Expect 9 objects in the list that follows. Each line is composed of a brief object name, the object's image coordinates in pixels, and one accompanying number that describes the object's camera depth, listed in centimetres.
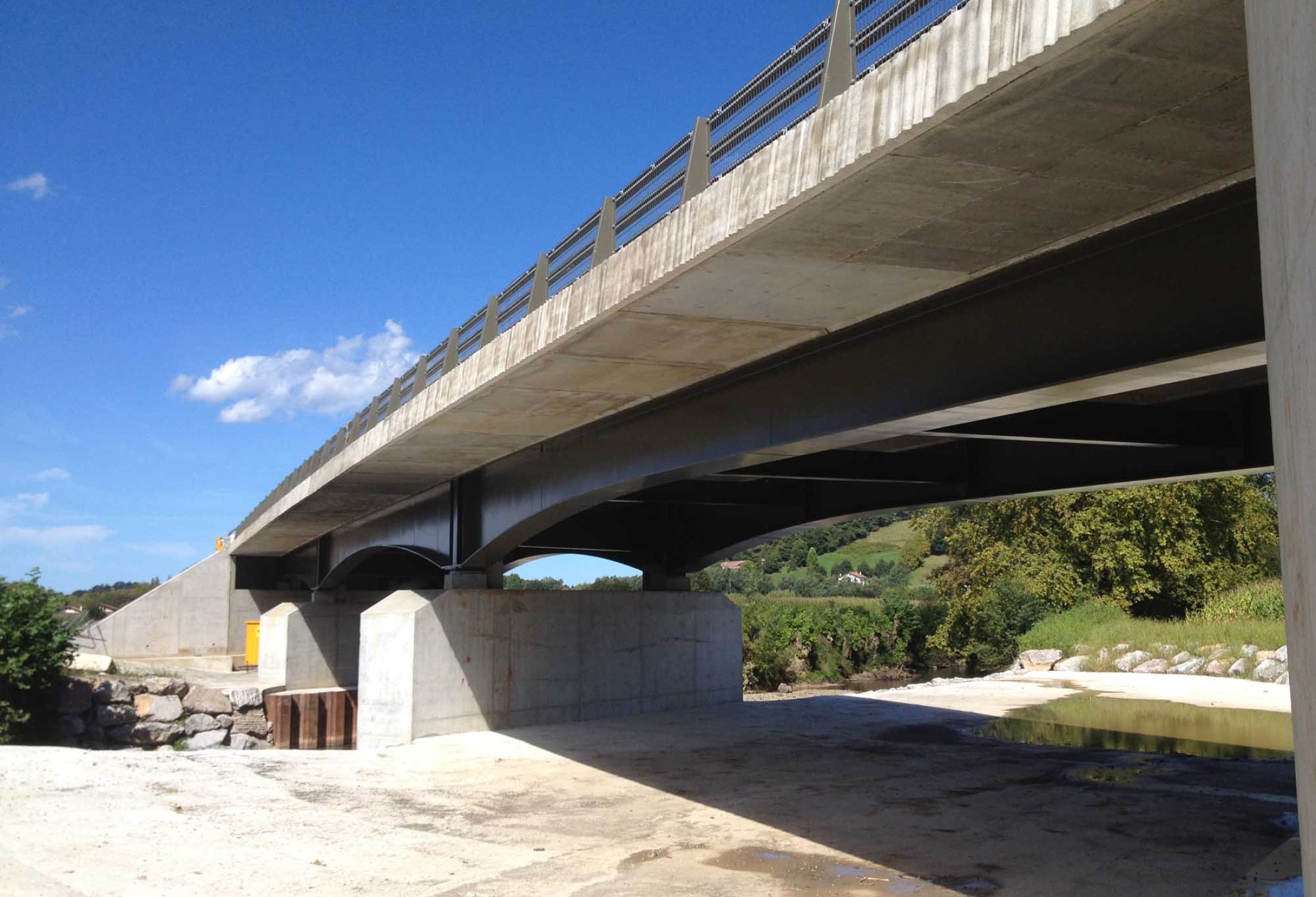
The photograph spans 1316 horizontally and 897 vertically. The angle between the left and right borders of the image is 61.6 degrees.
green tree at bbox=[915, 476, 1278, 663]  4081
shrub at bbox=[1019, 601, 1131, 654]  3469
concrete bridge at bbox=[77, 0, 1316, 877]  485
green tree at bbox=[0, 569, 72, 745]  2164
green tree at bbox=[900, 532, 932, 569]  5278
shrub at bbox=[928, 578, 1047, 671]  4097
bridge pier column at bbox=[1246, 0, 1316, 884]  257
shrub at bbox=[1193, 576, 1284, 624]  3350
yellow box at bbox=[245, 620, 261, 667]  4247
